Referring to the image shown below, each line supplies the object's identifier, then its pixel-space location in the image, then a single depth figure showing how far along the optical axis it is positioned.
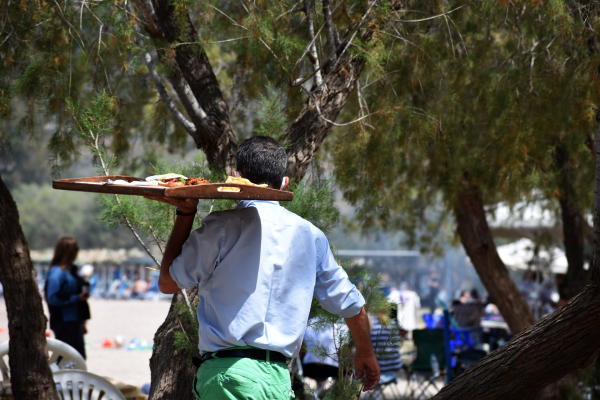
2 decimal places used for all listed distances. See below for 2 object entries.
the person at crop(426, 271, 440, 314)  45.28
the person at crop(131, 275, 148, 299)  54.10
